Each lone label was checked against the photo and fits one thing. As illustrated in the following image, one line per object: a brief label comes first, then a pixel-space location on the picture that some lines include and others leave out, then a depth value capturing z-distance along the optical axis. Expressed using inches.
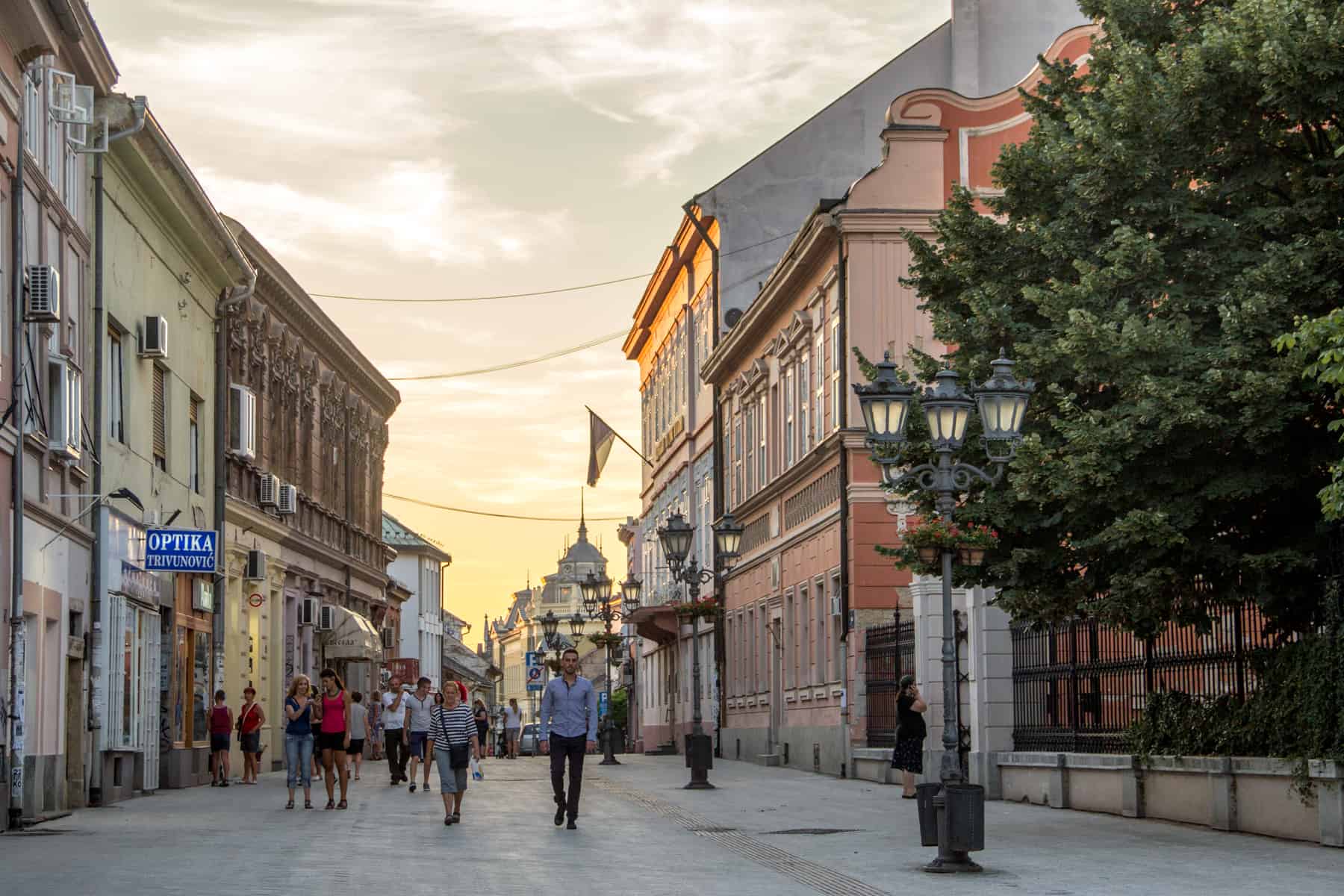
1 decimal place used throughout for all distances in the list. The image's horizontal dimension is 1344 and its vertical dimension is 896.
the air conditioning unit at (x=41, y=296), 863.7
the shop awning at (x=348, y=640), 1913.1
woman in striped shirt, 848.9
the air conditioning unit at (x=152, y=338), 1173.1
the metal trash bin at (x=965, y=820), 606.9
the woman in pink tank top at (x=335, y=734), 995.9
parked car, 2945.4
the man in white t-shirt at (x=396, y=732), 1283.2
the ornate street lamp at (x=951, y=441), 608.4
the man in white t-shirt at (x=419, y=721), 1209.4
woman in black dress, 983.6
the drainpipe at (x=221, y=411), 1427.2
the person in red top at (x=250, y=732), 1392.7
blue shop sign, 1025.5
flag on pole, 2581.2
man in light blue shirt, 820.0
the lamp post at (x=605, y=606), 1855.3
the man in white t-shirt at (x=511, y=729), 2353.6
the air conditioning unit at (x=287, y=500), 1656.0
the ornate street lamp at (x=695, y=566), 1211.2
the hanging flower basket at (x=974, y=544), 659.4
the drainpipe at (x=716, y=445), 1994.3
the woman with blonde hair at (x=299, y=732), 976.9
